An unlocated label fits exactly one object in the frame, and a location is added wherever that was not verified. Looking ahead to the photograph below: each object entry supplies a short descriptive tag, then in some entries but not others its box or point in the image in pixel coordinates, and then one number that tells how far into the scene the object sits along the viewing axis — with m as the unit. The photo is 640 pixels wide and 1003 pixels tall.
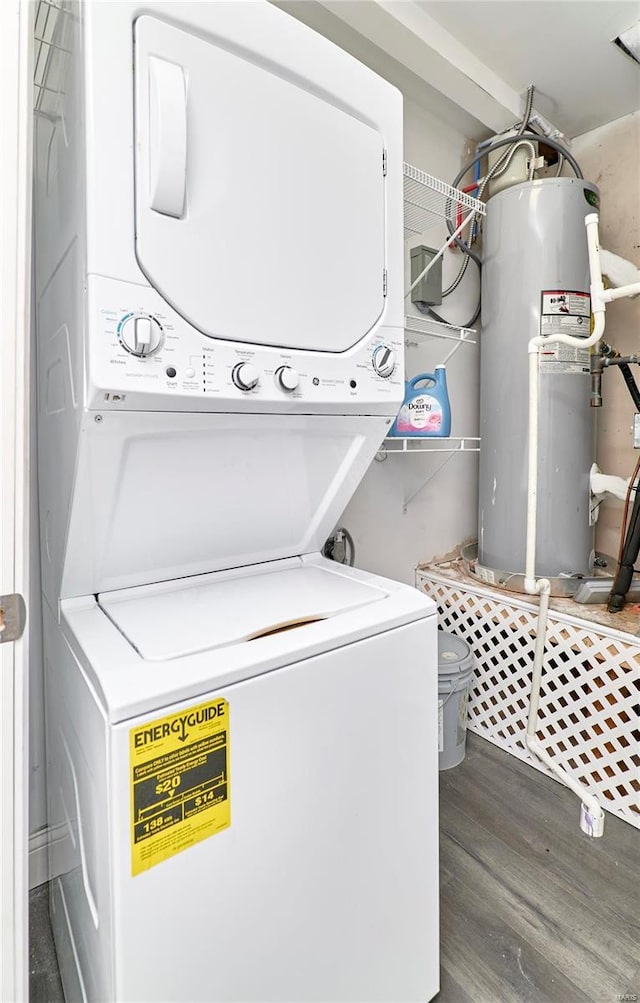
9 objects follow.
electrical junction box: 2.39
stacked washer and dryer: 0.91
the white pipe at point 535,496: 2.09
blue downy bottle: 2.11
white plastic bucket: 2.19
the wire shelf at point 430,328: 2.43
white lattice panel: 1.94
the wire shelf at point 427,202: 1.90
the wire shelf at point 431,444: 2.46
